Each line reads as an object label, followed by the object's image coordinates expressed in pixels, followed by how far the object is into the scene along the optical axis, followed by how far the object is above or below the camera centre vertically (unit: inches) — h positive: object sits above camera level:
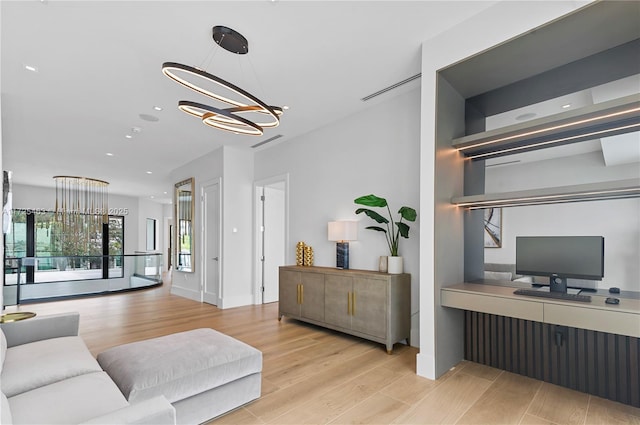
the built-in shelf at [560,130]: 89.9 +27.8
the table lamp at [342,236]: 171.5 -10.5
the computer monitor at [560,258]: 100.8 -13.4
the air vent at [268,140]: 222.5 +52.9
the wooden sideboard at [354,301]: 141.3 -41.3
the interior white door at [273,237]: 253.0 -17.3
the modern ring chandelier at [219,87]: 103.6 +42.1
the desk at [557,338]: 89.4 -40.7
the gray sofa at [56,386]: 51.8 -36.2
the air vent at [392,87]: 144.4 +60.4
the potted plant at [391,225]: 144.0 -4.0
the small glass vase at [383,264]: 155.1 -22.9
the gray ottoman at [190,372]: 78.1 -39.8
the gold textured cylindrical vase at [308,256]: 201.0 -24.8
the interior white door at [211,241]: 250.1 -20.3
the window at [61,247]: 335.3 -41.4
